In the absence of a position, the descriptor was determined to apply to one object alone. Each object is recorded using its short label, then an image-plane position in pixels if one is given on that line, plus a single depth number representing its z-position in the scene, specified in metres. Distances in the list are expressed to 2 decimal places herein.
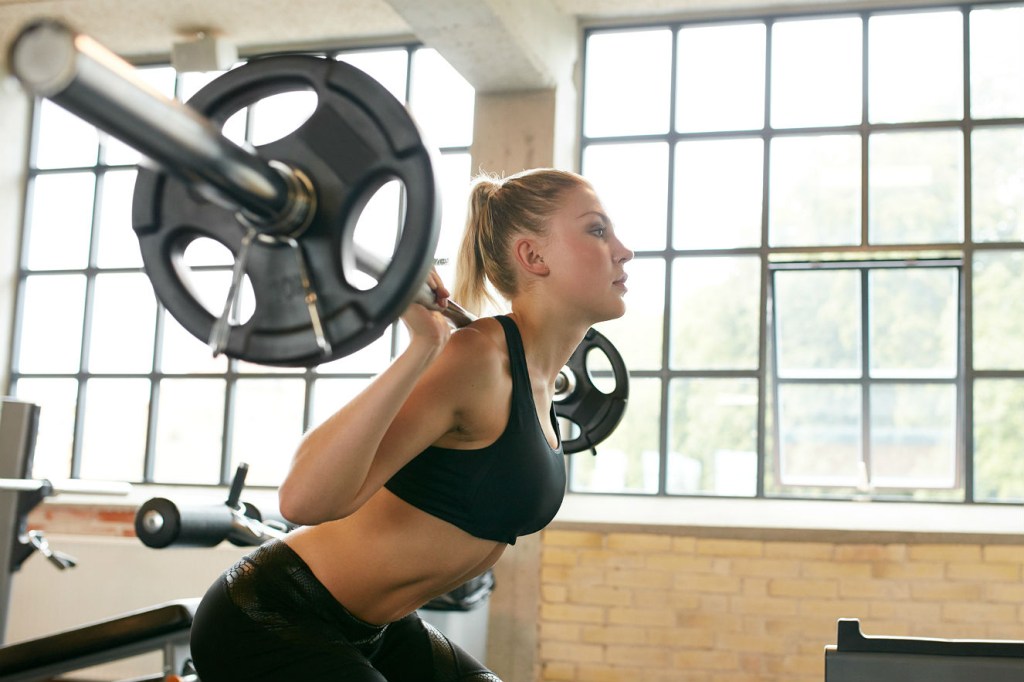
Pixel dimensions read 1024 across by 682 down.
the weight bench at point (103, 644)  3.03
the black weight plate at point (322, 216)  1.10
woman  1.42
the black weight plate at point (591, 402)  2.68
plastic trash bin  4.13
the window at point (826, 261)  4.91
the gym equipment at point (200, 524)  2.59
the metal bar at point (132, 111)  0.78
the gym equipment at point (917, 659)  1.87
